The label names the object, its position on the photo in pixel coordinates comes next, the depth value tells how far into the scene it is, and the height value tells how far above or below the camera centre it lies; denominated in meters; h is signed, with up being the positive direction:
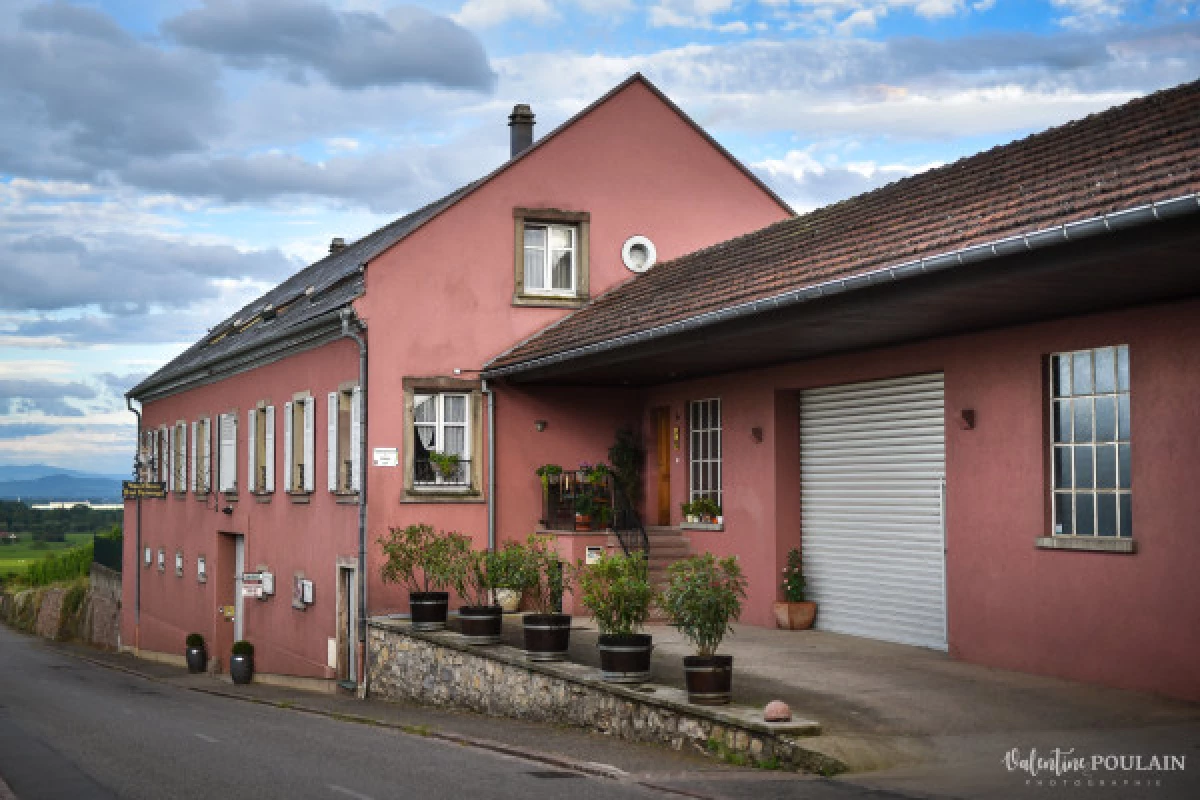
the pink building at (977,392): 12.02 +1.17
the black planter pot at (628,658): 13.52 -1.52
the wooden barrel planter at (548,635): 15.38 -1.48
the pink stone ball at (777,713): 11.05 -1.67
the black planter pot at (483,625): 17.22 -1.52
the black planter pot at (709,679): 12.02 -1.53
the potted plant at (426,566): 19.19 -0.92
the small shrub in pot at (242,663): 27.86 -3.20
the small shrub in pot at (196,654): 32.03 -3.47
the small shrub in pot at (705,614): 12.04 -0.99
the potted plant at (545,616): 15.40 -1.28
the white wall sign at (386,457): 21.41 +0.65
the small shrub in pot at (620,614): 13.53 -1.11
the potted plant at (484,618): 17.23 -1.44
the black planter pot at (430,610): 19.17 -1.49
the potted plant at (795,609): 18.41 -1.43
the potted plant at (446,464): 21.80 +0.55
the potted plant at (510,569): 17.03 -0.83
